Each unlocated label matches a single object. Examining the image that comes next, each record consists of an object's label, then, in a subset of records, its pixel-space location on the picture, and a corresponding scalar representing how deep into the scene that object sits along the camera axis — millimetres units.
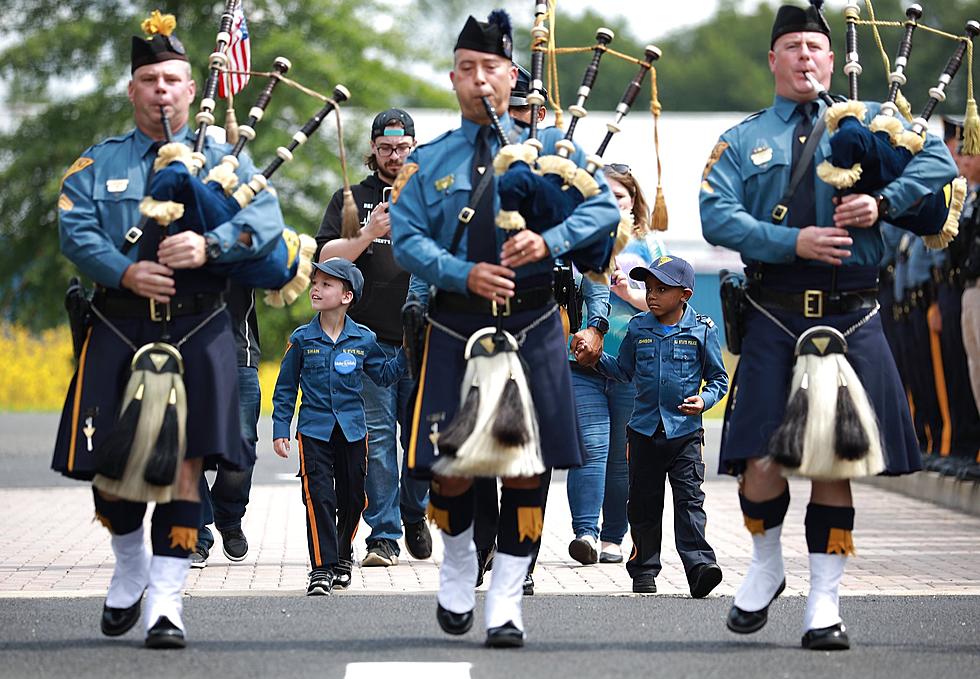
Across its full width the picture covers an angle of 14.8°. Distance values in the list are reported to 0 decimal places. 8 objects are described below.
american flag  16773
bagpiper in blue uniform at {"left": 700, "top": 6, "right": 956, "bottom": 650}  13584
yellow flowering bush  59803
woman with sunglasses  19162
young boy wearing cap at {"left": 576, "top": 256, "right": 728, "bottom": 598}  17186
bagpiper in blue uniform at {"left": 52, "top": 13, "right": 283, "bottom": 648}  13428
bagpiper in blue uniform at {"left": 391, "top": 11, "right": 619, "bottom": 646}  13606
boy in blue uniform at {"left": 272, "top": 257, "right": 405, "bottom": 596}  17632
